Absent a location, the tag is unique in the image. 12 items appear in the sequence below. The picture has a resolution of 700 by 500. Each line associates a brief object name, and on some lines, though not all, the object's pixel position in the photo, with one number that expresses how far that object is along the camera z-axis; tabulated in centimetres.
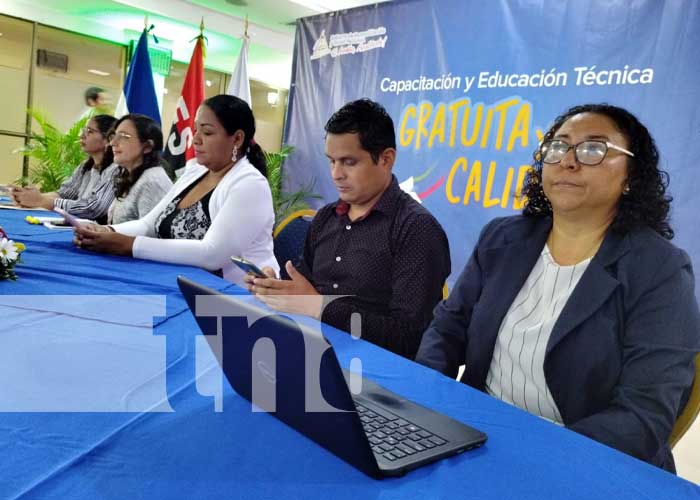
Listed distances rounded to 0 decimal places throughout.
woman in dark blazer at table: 104
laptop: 60
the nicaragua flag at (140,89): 546
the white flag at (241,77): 575
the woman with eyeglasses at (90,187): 322
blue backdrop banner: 302
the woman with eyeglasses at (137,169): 294
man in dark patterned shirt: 144
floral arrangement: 137
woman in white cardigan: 193
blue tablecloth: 60
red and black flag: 530
